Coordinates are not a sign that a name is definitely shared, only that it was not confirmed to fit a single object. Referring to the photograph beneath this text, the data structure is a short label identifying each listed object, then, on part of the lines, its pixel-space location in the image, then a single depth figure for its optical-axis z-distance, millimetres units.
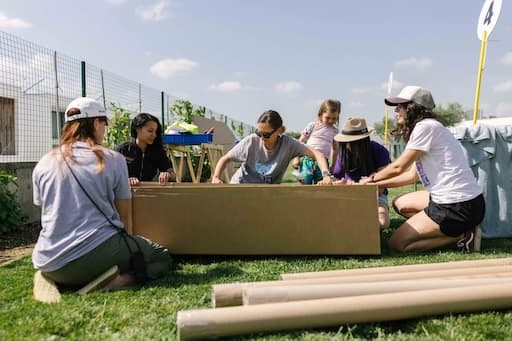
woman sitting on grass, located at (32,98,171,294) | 2109
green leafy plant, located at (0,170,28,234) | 3824
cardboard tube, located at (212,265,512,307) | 1846
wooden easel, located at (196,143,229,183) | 6836
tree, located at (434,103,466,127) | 38250
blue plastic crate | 5855
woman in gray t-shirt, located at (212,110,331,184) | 3424
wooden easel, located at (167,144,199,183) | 6113
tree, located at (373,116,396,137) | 42938
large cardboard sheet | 2791
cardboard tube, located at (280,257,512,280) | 2191
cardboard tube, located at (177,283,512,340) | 1553
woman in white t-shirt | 2877
